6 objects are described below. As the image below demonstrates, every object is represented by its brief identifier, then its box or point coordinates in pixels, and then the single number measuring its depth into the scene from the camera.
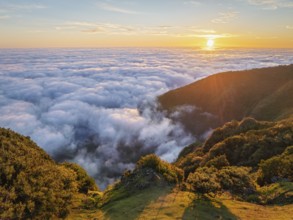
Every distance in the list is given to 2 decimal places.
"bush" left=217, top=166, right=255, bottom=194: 16.06
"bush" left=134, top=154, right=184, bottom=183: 17.23
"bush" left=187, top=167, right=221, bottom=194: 15.03
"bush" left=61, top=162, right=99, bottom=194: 19.09
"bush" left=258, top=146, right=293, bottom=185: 18.85
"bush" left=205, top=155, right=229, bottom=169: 25.20
